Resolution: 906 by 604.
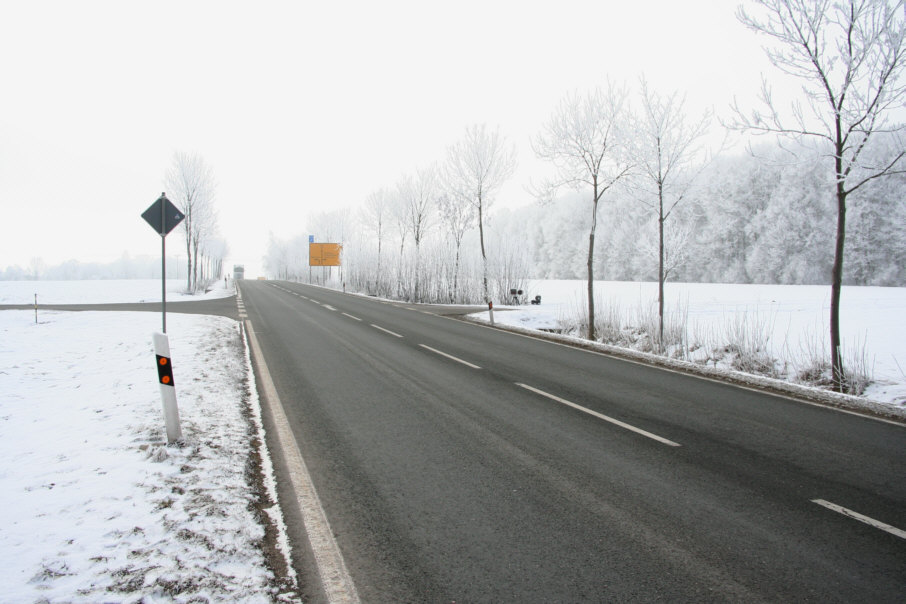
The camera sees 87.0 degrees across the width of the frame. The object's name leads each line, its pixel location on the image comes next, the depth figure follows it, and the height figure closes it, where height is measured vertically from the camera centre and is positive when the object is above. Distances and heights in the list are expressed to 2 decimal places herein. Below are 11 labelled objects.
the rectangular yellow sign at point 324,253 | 58.09 +3.69
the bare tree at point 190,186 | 35.75 +7.38
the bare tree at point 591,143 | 14.64 +4.39
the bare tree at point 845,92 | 7.42 +3.12
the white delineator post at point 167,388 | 4.52 -1.00
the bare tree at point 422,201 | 36.00 +6.26
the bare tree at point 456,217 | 29.22 +4.27
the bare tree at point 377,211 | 44.09 +6.80
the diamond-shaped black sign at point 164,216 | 10.91 +1.54
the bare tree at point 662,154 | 14.01 +3.86
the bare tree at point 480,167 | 26.55 +6.54
